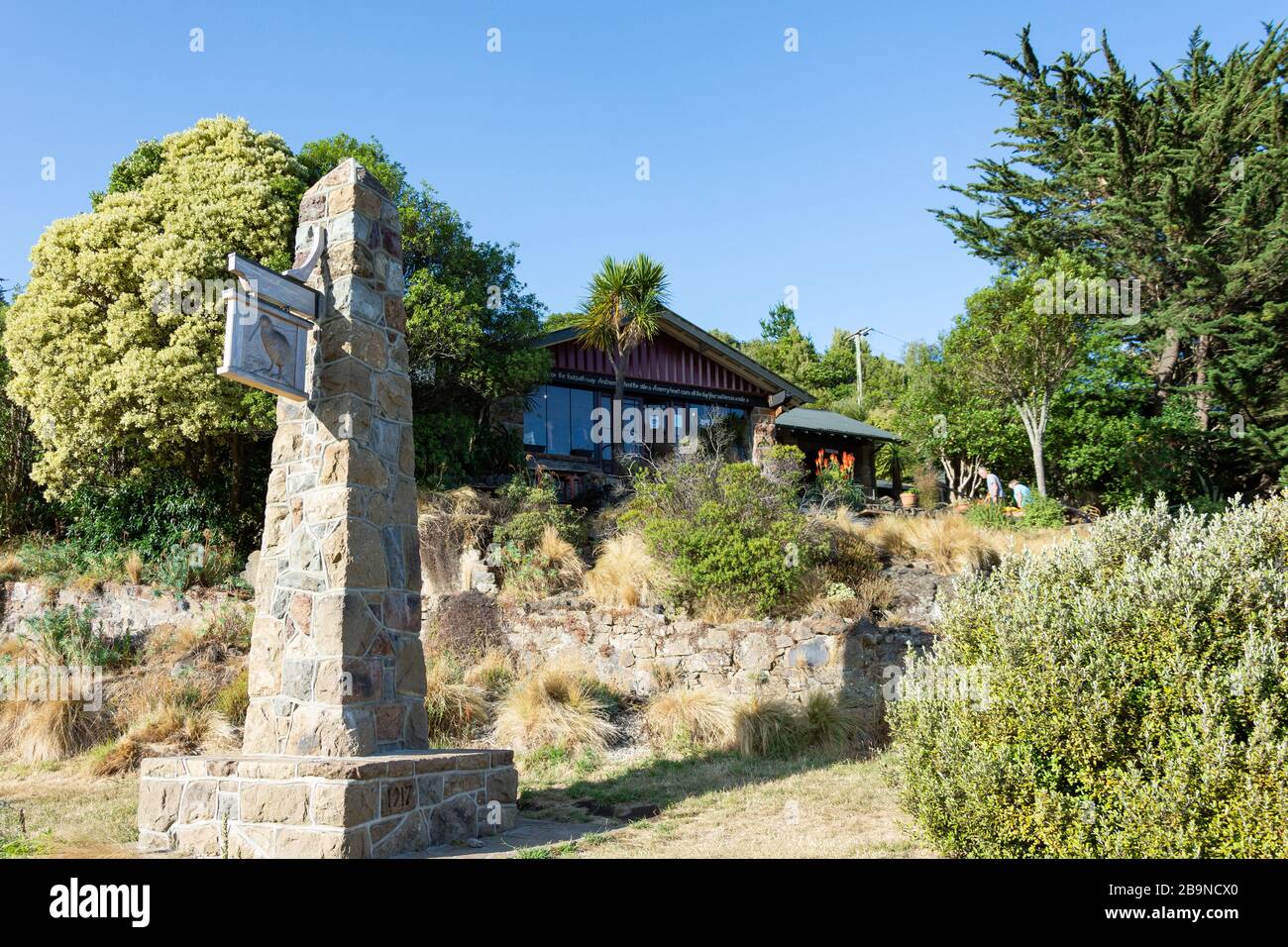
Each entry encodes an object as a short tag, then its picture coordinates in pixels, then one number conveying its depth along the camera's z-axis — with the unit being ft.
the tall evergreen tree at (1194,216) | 60.34
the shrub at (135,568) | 45.65
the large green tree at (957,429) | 74.43
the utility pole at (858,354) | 123.36
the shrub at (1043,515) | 54.95
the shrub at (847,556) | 42.37
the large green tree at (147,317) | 45.09
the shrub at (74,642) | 37.14
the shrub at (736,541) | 37.99
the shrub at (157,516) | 49.47
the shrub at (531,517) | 45.68
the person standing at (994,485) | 61.95
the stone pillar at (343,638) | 19.02
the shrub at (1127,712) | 14.69
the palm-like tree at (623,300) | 61.26
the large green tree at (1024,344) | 61.72
